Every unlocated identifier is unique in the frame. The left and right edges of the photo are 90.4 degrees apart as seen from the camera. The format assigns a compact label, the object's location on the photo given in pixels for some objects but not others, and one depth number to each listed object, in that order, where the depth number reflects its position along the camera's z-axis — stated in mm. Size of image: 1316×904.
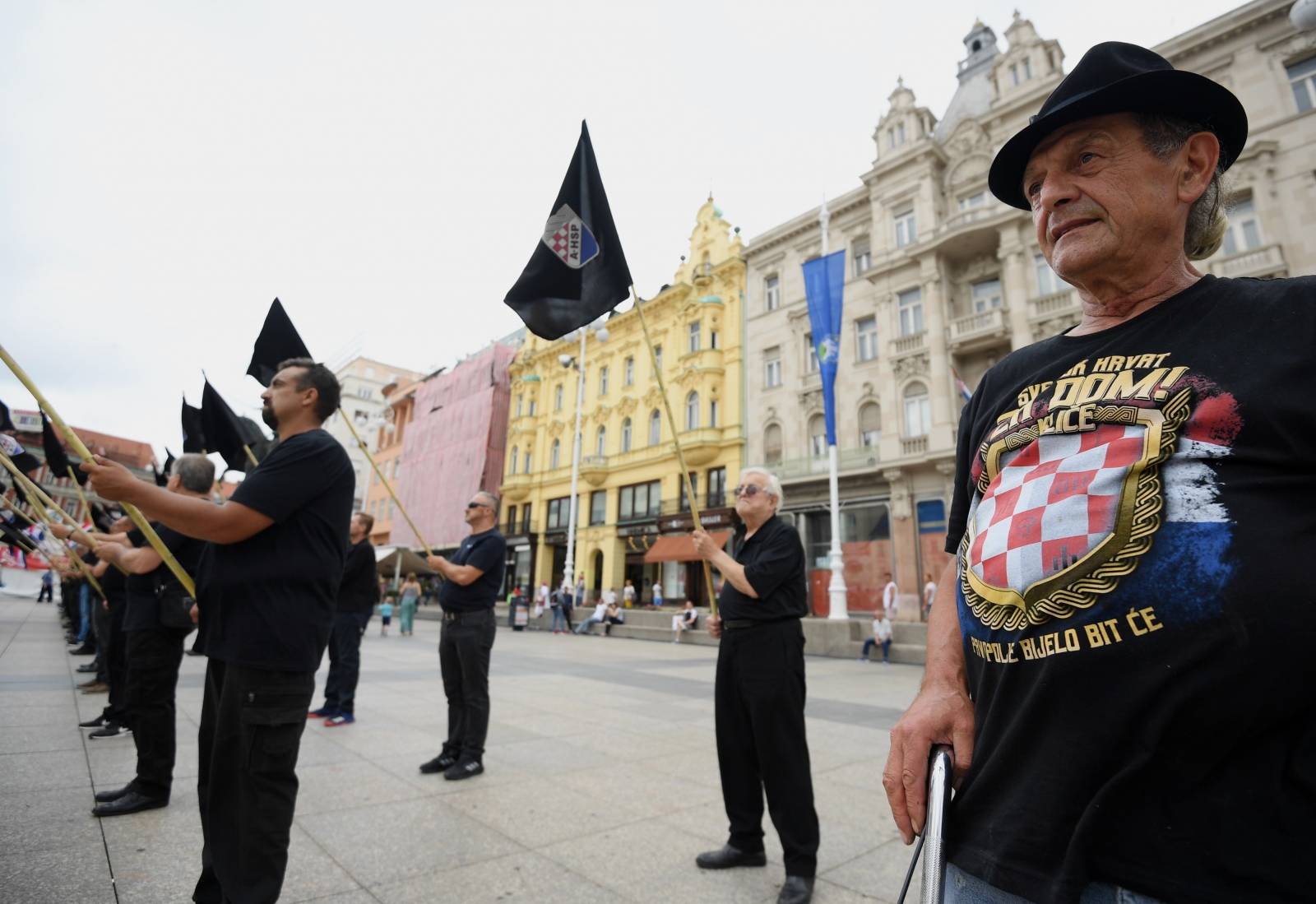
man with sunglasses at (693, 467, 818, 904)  3059
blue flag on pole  16234
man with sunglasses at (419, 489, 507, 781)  4672
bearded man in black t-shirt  2240
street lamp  26695
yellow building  27641
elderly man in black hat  866
